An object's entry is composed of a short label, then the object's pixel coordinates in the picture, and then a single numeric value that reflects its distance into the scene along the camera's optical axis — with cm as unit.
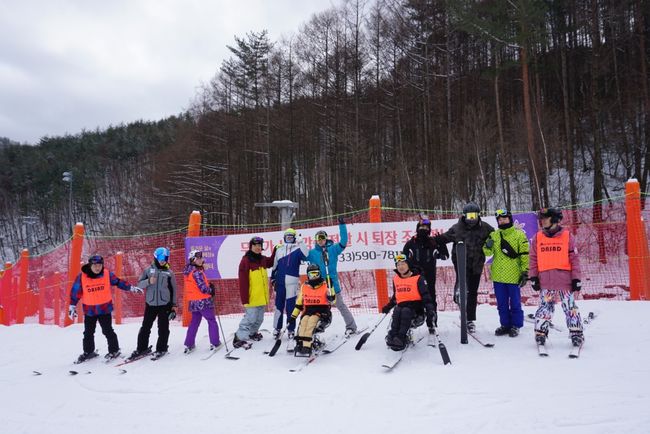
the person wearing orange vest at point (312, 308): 588
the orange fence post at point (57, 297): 1222
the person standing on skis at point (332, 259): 665
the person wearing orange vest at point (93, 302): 694
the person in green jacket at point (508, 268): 590
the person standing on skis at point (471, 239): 609
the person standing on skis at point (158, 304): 682
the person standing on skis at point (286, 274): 682
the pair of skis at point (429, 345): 519
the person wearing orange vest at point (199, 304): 677
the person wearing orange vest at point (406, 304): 555
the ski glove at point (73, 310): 690
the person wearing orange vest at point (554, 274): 525
